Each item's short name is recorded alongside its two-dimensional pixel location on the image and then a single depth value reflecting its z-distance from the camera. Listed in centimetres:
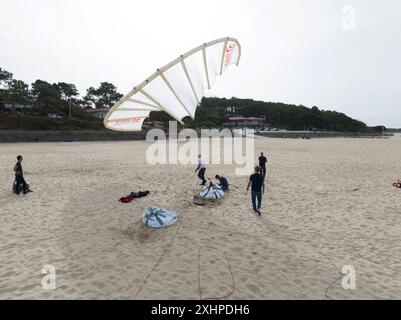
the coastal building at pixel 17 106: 5599
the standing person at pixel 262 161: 1221
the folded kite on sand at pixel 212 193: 945
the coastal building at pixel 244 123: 10400
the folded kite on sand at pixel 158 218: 690
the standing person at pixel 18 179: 988
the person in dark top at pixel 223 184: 1061
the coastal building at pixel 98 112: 7778
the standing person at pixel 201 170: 1186
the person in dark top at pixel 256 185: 783
